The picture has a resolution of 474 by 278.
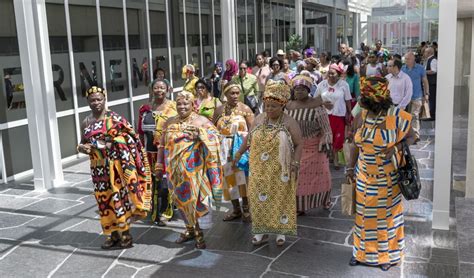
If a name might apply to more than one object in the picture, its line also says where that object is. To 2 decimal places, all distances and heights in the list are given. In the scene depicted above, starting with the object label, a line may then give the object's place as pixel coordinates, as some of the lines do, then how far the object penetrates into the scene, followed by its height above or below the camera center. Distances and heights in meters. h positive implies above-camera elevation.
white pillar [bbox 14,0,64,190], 7.38 -0.34
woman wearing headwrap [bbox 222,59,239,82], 9.91 -0.22
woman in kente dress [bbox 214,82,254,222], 5.79 -0.83
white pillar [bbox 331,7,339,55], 33.22 +1.42
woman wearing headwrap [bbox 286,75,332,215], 5.93 -1.08
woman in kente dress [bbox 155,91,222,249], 5.04 -1.01
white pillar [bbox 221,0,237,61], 12.60 +0.76
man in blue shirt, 9.89 -0.62
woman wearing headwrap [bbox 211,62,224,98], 11.00 -0.43
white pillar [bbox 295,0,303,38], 24.23 +1.91
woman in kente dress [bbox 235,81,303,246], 4.94 -1.06
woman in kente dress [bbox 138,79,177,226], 5.88 -0.76
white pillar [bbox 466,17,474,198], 5.84 -1.24
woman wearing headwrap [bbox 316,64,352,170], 7.70 -0.67
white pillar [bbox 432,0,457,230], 5.01 -0.67
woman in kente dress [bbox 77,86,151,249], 5.08 -1.03
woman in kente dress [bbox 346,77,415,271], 4.34 -1.06
